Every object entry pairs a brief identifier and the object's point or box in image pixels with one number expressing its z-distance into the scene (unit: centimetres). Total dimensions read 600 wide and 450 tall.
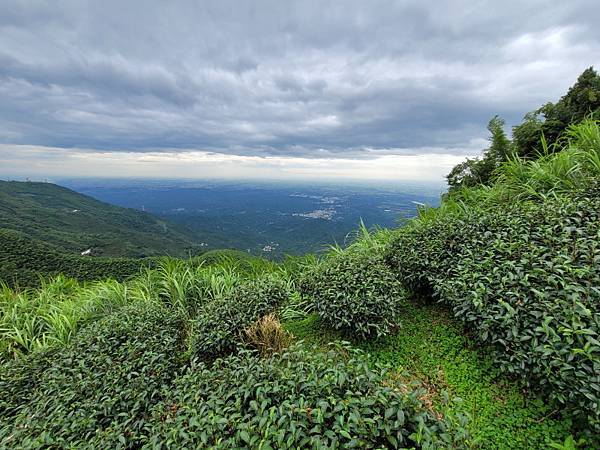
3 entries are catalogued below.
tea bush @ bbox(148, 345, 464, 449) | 164
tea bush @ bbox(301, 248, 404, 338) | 320
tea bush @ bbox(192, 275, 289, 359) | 346
